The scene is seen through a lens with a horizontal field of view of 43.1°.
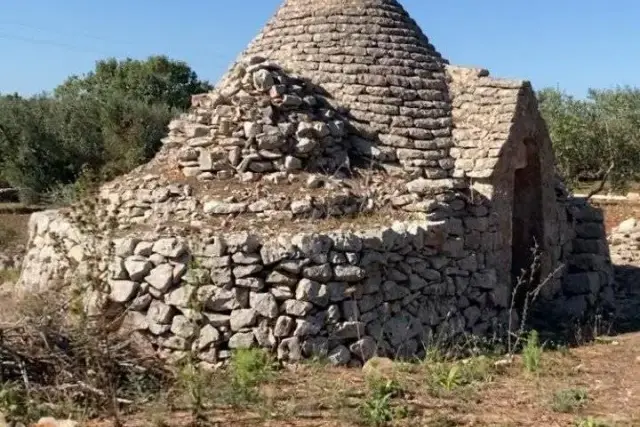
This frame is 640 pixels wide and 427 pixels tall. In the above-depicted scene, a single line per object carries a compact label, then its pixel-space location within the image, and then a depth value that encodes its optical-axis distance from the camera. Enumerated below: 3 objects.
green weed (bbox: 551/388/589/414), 5.64
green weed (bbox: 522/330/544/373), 6.74
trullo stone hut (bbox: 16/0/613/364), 6.77
